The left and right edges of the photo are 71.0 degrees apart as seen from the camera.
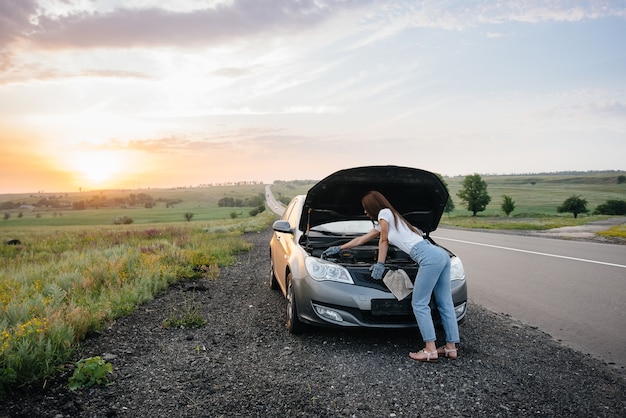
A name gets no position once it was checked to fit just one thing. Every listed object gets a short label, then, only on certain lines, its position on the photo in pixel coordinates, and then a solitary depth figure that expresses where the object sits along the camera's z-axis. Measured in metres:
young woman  4.51
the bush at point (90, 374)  3.87
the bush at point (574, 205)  51.03
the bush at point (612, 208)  54.88
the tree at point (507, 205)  54.41
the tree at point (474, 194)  55.75
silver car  4.73
